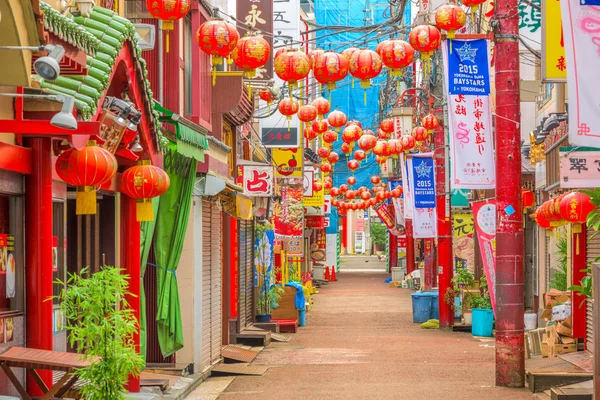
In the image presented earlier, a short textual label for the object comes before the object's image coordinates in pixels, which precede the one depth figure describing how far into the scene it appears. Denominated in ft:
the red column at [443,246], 99.86
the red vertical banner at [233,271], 81.97
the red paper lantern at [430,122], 98.19
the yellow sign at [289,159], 125.23
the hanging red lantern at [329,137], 108.37
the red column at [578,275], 64.49
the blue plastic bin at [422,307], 108.99
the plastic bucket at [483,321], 91.86
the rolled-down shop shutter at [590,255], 62.56
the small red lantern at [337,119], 90.33
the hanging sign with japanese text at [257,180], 85.66
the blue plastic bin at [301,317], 105.09
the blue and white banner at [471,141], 66.33
